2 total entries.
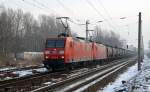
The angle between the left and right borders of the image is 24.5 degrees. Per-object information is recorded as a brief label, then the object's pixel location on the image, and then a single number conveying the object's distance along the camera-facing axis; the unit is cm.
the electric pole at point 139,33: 3530
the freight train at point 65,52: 2830
